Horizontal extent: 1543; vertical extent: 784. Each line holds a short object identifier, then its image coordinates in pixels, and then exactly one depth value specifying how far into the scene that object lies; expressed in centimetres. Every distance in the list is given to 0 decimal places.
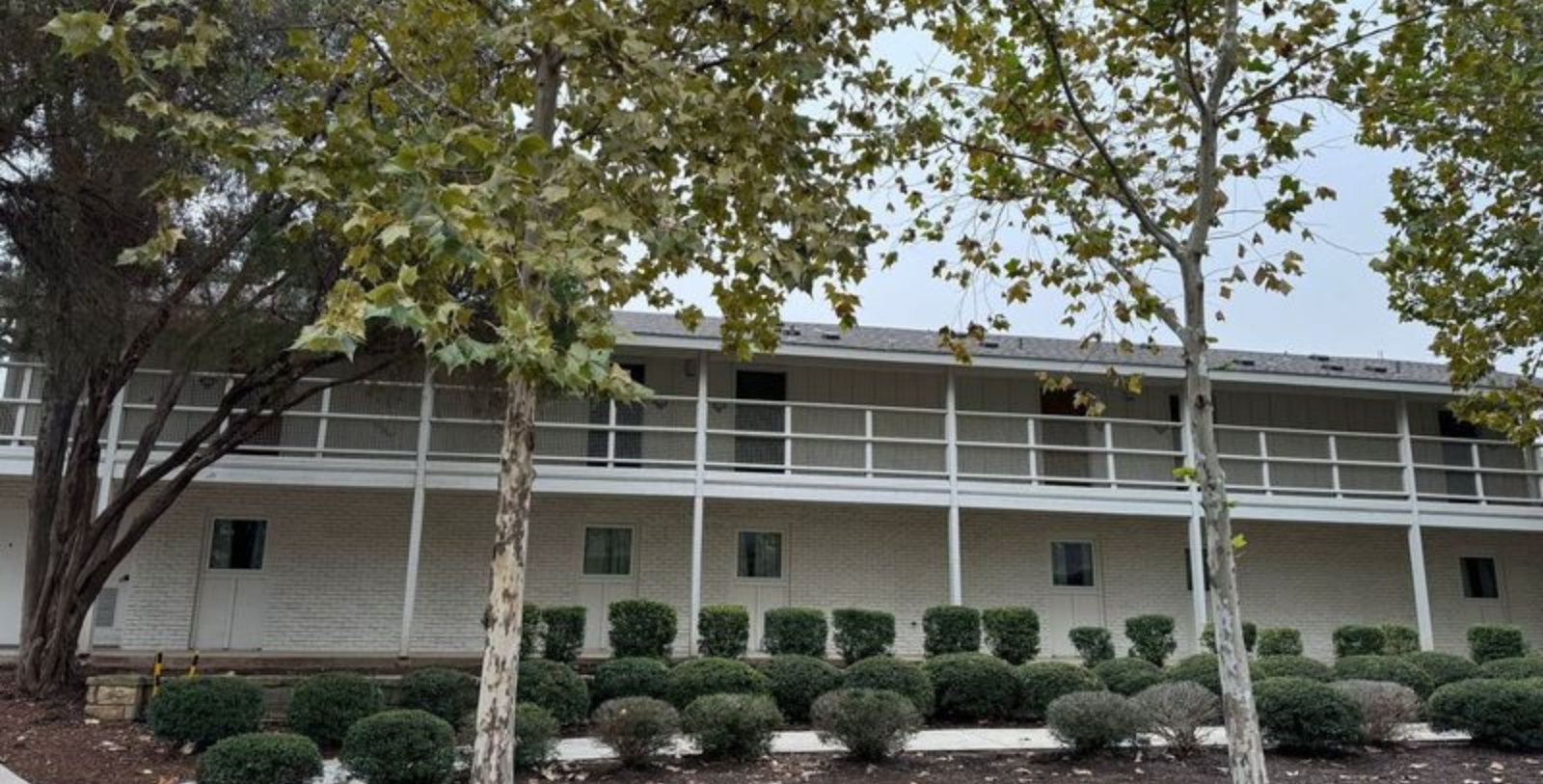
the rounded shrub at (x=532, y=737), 834
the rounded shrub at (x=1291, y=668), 1211
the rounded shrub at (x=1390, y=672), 1253
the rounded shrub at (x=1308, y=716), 924
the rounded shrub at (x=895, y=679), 1116
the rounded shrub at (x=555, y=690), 1023
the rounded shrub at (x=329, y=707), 936
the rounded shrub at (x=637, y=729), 861
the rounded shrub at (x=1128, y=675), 1195
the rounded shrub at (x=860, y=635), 1474
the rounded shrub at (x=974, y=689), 1187
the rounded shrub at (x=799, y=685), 1176
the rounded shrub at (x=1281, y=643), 1569
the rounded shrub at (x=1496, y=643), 1581
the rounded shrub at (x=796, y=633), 1456
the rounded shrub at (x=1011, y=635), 1513
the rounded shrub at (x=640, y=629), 1401
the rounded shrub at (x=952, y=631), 1460
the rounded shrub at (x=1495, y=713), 978
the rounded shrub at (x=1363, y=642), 1608
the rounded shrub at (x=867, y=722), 886
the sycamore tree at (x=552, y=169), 450
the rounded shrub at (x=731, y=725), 887
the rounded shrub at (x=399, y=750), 775
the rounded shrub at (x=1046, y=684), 1165
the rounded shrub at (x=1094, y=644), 1558
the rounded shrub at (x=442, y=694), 994
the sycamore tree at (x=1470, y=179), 755
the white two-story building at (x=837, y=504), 1573
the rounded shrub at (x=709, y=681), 1112
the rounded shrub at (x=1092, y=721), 898
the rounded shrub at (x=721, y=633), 1429
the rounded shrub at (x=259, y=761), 735
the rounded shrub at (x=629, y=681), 1130
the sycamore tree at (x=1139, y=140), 636
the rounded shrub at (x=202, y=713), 885
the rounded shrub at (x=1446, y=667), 1320
